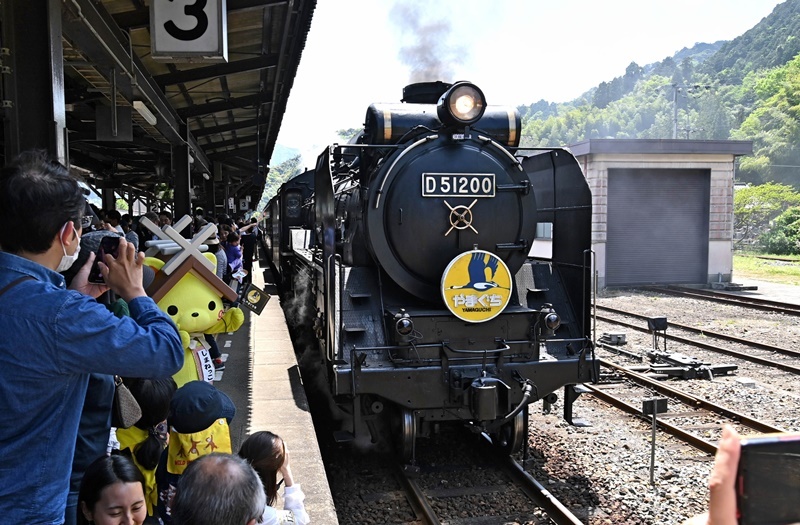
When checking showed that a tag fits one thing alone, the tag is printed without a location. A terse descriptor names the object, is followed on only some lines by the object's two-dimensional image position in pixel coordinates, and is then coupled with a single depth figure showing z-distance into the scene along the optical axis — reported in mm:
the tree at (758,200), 34312
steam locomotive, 4848
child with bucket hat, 2857
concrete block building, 18484
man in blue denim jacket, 1724
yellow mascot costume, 4105
